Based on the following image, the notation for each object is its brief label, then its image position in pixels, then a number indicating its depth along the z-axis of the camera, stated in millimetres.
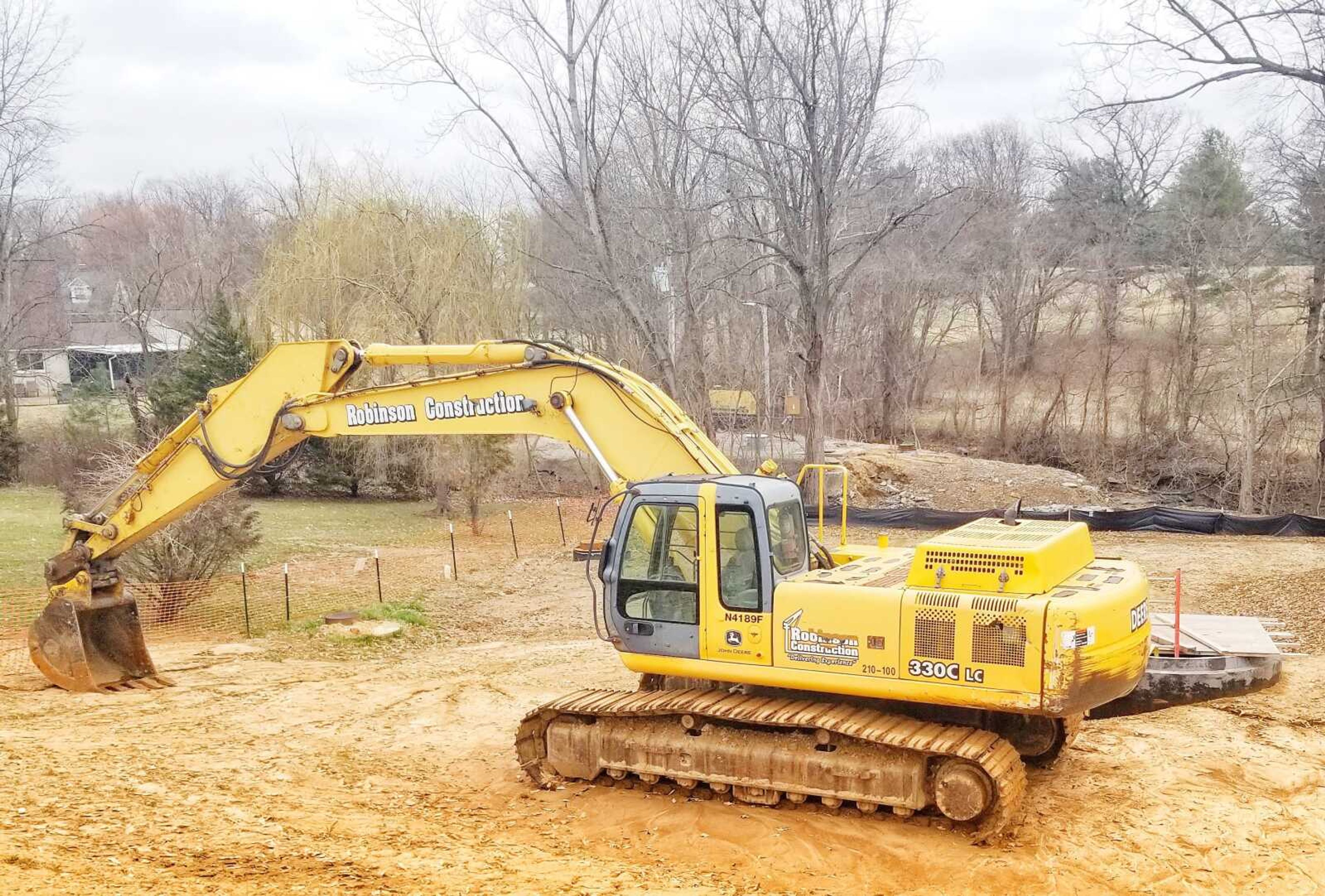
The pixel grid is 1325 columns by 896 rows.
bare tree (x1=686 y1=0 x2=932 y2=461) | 21438
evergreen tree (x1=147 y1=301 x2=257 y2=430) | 30312
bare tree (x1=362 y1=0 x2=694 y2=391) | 22734
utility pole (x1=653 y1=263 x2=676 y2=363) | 29125
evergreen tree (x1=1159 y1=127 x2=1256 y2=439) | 36750
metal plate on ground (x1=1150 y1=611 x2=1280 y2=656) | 10773
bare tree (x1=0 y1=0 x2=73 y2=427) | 35375
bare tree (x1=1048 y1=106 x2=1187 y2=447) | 44219
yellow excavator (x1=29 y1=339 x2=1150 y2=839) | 7000
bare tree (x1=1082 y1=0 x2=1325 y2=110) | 13781
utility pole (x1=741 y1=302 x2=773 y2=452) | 34844
